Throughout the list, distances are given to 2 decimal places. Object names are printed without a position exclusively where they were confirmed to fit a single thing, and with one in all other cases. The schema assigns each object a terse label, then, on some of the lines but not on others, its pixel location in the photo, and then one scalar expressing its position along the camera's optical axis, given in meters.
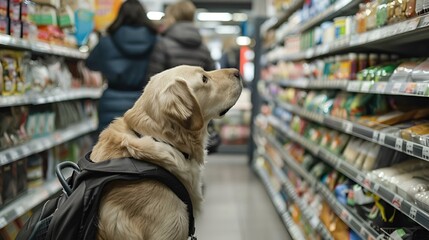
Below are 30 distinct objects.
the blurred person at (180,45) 3.94
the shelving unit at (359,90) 1.82
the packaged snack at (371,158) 2.41
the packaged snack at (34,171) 3.59
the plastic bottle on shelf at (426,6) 1.74
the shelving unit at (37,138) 2.77
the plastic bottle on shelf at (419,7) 1.79
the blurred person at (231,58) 9.26
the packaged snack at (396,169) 2.13
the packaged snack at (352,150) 2.64
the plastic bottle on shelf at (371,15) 2.29
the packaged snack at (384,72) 2.25
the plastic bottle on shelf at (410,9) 1.87
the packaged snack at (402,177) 2.00
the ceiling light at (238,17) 13.44
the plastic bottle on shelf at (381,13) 2.15
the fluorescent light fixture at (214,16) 13.26
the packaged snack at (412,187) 1.84
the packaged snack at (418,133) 1.75
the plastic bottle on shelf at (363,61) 2.68
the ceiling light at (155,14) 8.25
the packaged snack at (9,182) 2.99
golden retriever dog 1.67
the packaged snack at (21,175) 3.27
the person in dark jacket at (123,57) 3.83
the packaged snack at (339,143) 2.92
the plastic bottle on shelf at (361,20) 2.45
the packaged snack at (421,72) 1.84
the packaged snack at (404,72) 2.00
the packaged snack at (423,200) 1.70
